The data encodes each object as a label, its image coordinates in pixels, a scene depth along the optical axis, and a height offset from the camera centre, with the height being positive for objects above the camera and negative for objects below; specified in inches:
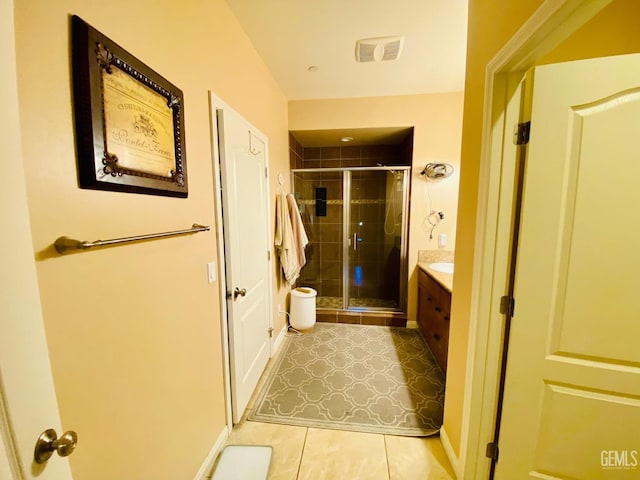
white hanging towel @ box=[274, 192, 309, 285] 101.3 -9.8
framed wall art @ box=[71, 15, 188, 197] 27.7 +12.6
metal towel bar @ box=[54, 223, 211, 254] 25.8 -3.5
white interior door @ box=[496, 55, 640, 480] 35.9 -9.4
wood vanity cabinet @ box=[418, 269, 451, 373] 81.9 -37.6
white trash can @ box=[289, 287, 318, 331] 113.0 -44.6
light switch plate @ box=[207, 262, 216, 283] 54.6 -12.9
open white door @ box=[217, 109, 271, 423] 60.7 -10.0
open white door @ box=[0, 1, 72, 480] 17.3 -8.0
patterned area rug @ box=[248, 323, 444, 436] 67.7 -55.9
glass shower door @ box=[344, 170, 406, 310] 132.0 -14.0
